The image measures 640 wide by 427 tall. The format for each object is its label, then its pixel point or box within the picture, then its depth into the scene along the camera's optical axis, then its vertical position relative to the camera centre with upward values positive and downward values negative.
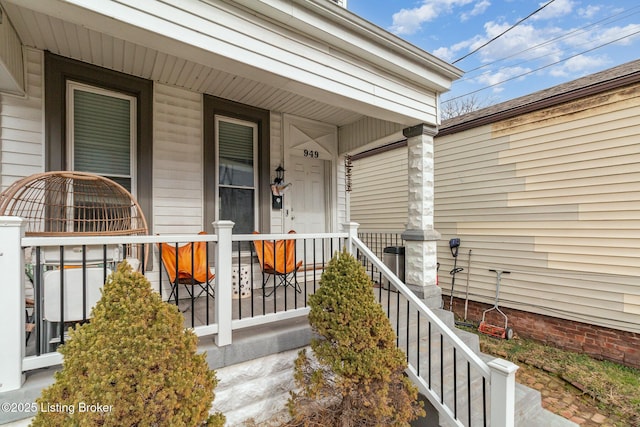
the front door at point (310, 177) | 4.62 +0.68
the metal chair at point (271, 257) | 3.69 -0.49
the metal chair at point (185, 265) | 3.14 -0.50
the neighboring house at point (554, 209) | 4.09 +0.10
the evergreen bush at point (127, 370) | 1.27 -0.68
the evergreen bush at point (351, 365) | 2.03 -1.02
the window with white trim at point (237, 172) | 4.04 +0.65
